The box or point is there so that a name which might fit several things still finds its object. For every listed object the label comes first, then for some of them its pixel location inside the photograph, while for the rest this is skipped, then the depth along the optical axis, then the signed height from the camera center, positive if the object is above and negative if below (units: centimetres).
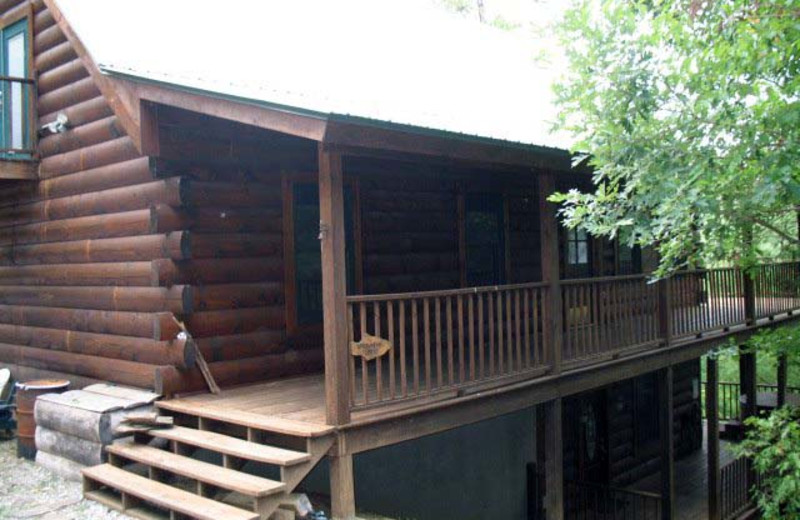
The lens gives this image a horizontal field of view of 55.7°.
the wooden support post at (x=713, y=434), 1157 -257
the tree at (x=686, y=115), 606 +135
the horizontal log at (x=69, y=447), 722 -152
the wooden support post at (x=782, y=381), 1405 -210
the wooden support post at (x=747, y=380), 1350 -199
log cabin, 632 +31
